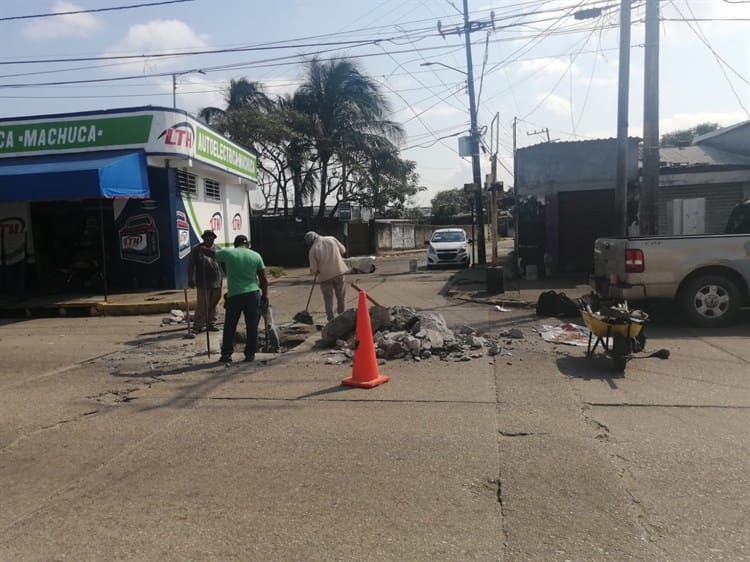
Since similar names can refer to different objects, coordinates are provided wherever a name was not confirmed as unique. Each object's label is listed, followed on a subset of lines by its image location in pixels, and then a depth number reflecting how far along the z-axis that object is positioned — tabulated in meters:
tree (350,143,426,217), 34.41
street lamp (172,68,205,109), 19.93
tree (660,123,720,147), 51.47
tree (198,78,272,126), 34.69
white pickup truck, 9.58
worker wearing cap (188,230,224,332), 10.63
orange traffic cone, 6.82
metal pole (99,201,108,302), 13.97
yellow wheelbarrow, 6.96
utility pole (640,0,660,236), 12.16
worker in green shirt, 7.95
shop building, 15.30
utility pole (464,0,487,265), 23.80
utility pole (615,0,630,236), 12.66
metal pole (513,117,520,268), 19.08
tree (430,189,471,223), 67.75
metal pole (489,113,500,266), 15.43
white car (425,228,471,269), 25.14
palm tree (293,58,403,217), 33.66
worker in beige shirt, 10.17
